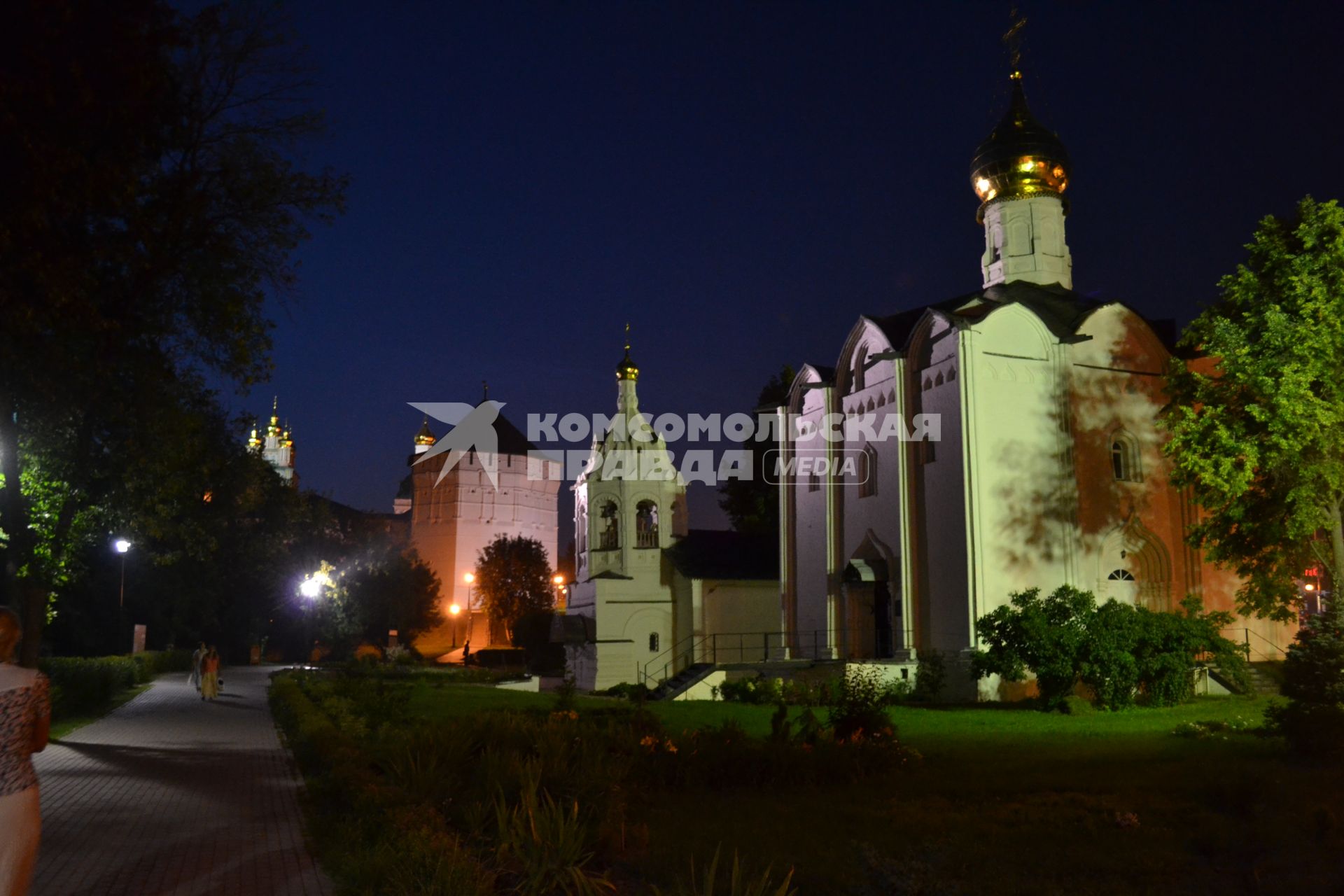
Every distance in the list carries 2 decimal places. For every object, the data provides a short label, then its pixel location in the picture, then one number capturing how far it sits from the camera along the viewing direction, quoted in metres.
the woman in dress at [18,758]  4.44
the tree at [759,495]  39.09
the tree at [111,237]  10.56
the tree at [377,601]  52.34
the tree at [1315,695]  10.66
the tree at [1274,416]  17.16
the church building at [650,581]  32.03
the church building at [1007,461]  20.83
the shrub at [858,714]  11.34
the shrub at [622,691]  25.92
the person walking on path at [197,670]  24.39
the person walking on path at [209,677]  23.12
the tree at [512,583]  57.84
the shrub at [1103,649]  16.91
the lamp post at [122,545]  23.00
